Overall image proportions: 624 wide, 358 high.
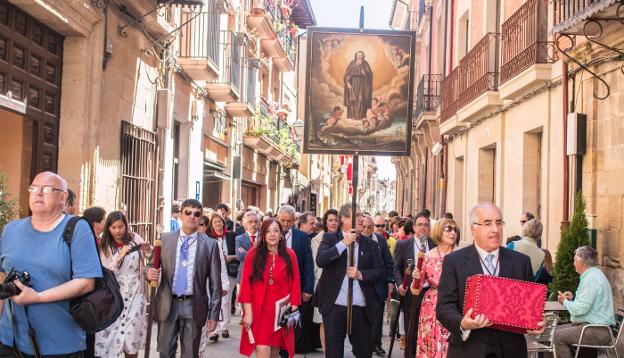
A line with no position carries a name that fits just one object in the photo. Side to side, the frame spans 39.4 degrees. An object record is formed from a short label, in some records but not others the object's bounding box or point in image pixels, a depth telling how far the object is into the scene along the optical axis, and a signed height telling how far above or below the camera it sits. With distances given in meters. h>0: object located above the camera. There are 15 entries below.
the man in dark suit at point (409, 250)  9.58 -0.42
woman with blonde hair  7.06 -0.67
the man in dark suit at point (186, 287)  7.50 -0.69
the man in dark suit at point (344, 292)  8.43 -0.80
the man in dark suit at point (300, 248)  9.45 -0.43
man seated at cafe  7.66 -0.78
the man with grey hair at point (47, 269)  4.62 -0.35
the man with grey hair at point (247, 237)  11.40 -0.39
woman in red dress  7.75 -0.73
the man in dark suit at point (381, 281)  8.84 -0.75
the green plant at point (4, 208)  6.57 -0.04
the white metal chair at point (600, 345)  7.70 -1.12
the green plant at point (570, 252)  9.52 -0.41
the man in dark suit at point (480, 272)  4.82 -0.35
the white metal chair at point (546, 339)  8.01 -1.19
